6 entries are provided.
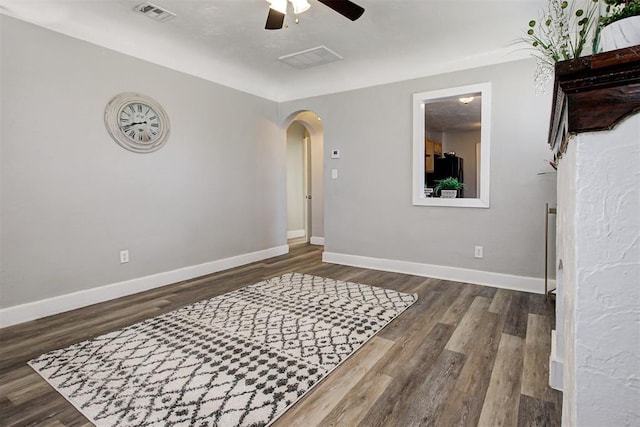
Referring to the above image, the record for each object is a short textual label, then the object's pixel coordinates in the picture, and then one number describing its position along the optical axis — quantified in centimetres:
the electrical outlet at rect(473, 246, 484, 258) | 351
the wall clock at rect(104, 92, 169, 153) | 310
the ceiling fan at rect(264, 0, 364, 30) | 224
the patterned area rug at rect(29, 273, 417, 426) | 155
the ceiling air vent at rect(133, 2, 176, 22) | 267
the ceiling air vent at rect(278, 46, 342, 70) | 350
